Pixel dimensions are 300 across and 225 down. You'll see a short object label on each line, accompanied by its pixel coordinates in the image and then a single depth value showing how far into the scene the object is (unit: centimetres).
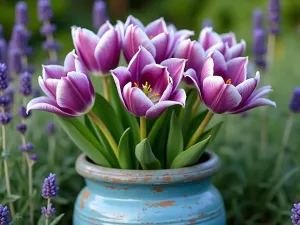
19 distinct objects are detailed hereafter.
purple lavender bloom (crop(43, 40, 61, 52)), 144
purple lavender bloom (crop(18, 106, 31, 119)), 116
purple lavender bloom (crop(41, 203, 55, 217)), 102
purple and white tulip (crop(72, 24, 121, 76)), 107
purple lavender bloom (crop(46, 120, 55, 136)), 133
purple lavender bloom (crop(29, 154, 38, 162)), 116
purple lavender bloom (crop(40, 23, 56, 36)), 144
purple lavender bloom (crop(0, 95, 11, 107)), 109
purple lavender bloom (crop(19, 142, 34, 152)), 115
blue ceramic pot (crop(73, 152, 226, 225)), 104
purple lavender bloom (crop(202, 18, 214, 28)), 152
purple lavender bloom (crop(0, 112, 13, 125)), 110
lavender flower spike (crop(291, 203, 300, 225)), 94
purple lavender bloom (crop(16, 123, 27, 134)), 114
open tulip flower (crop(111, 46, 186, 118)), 99
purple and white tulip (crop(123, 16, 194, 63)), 106
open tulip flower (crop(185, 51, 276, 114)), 101
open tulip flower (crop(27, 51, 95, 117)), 101
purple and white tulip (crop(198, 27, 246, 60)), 111
